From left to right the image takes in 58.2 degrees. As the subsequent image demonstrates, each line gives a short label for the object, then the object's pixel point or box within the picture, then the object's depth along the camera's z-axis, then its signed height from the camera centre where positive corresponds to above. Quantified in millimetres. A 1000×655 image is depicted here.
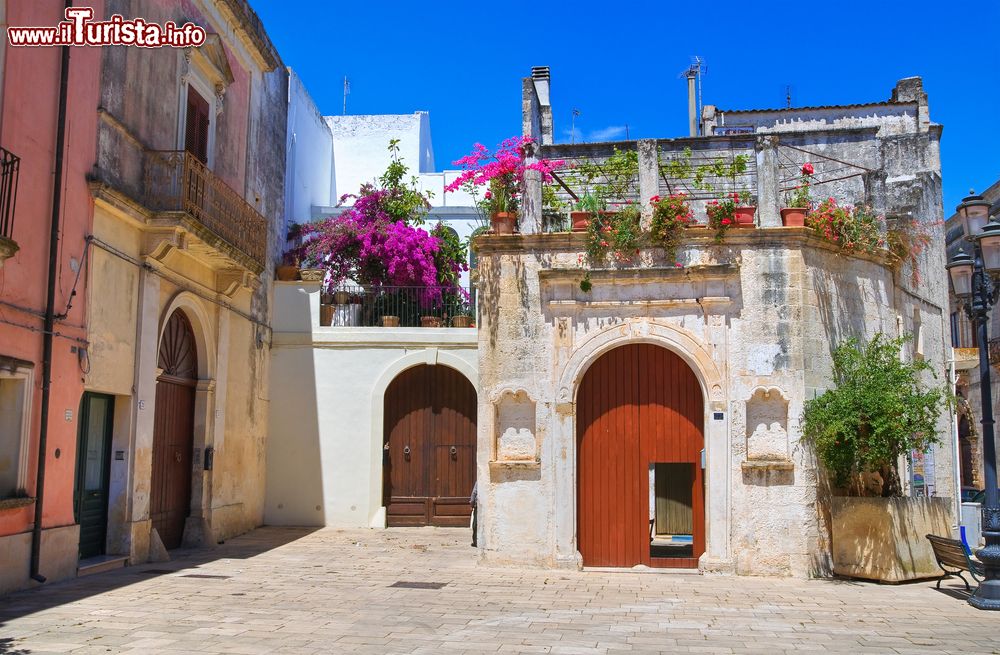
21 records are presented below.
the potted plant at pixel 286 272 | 17797 +3278
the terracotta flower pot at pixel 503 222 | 12180 +2947
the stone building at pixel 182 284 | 11516 +2261
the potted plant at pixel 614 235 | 11805 +2701
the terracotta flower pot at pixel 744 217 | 11711 +2926
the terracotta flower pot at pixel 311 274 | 17734 +3227
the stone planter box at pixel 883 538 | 10859 -1139
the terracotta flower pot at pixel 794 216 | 11656 +2933
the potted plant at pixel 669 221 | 11742 +2870
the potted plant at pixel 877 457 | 10797 -158
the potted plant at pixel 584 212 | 12055 +3065
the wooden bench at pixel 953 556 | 9789 -1228
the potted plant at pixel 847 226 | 11828 +2885
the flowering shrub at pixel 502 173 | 12320 +3659
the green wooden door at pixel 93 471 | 11094 -423
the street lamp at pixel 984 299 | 9359 +1658
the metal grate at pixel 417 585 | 10336 -1666
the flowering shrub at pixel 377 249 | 19156 +4066
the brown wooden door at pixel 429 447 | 17391 -132
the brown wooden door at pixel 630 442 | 11797 -3
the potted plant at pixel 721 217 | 11641 +2907
